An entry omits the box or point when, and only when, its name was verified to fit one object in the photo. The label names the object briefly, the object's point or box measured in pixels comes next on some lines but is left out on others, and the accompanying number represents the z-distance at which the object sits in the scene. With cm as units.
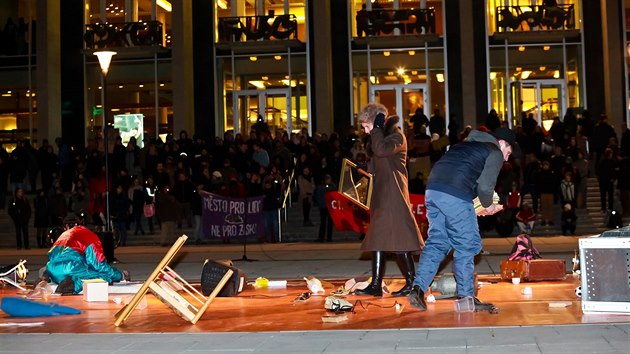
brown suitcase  1213
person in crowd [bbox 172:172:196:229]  2589
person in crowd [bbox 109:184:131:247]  2553
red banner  1722
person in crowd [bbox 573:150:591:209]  2662
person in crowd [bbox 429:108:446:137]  3158
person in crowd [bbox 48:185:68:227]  2623
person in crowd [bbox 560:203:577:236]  2423
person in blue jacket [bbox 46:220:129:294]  1226
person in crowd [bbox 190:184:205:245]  2473
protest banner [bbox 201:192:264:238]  2222
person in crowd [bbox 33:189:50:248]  2612
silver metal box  859
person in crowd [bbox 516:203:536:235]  2281
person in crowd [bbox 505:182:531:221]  2308
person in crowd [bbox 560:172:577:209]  2472
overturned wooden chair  885
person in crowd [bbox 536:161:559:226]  2505
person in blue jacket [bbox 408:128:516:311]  905
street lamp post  2059
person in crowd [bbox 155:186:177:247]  2478
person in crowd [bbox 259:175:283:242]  2455
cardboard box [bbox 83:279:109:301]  1134
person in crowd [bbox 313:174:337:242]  2459
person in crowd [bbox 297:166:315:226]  2650
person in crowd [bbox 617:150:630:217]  2559
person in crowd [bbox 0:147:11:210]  2992
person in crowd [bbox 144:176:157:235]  2634
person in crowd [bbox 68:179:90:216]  2722
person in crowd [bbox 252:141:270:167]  2778
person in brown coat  1033
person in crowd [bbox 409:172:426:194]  2481
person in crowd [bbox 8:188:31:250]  2591
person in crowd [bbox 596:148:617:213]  2556
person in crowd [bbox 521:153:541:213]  2522
